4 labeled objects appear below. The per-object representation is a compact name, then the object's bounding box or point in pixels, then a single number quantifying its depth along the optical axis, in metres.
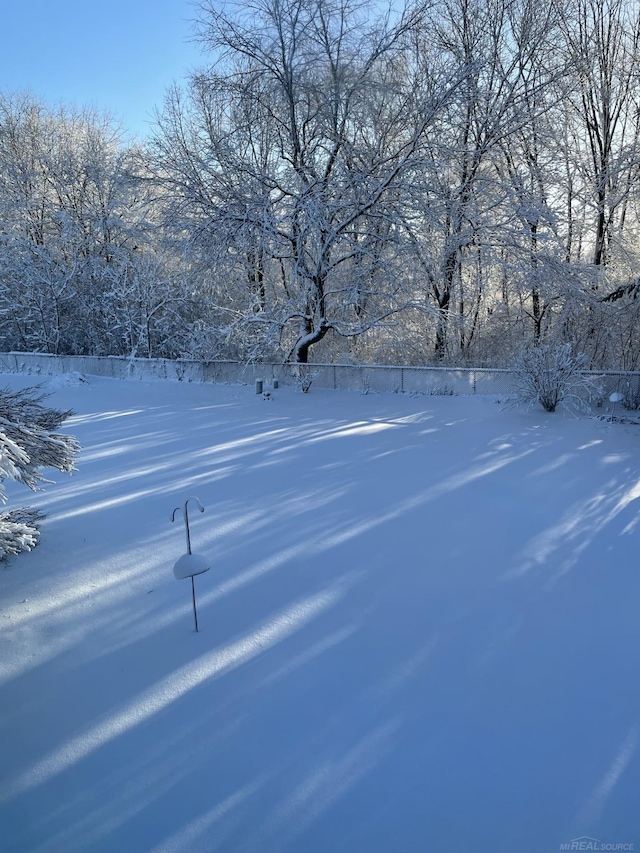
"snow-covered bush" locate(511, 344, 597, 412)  10.36
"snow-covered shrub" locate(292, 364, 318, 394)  13.83
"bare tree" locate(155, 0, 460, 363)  13.70
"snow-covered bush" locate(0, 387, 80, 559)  3.67
